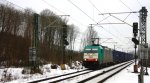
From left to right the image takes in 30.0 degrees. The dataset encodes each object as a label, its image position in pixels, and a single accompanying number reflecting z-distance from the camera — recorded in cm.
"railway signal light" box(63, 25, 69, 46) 3075
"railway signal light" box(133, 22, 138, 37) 2486
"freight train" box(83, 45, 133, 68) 3516
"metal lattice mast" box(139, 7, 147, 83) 1562
